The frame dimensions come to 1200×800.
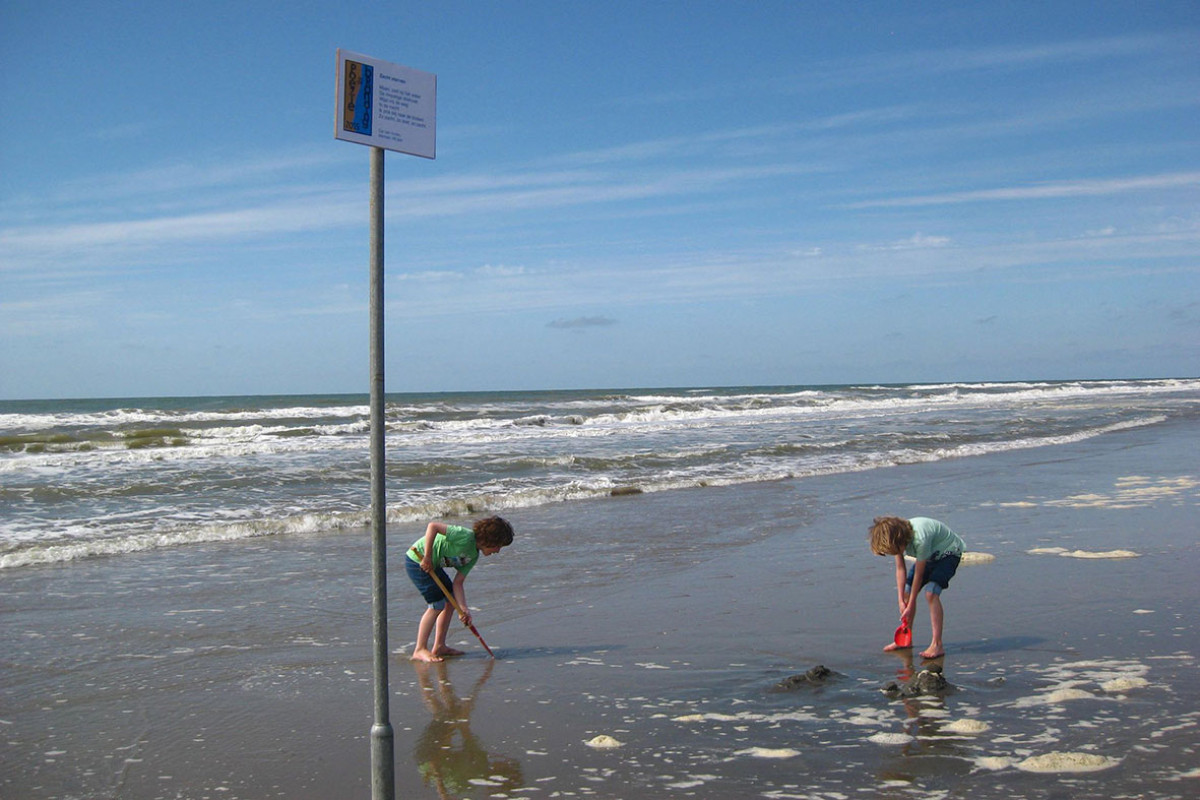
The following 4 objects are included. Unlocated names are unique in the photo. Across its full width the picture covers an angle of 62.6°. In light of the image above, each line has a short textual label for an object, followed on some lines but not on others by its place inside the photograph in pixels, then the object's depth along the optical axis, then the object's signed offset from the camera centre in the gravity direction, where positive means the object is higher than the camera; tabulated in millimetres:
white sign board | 2830 +860
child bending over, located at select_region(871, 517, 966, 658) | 5691 -944
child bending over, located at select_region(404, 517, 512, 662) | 6164 -1103
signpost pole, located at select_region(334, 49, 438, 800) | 2848 +791
